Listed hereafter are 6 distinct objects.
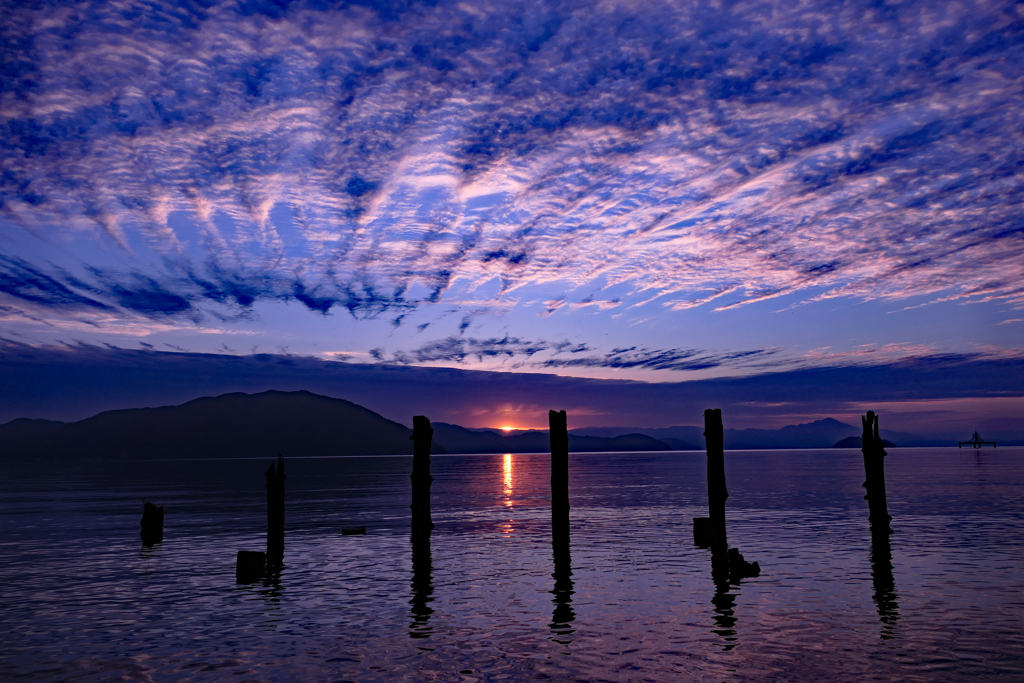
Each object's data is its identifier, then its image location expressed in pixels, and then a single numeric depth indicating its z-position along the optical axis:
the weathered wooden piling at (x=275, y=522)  24.93
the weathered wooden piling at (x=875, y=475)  27.16
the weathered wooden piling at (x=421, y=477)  25.11
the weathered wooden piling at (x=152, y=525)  29.99
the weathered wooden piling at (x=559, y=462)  25.31
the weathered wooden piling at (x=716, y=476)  21.58
